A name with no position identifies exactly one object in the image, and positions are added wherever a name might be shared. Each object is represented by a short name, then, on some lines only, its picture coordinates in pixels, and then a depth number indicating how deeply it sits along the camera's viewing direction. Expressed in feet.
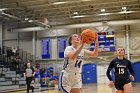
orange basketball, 15.26
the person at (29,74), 48.21
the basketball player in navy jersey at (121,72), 19.80
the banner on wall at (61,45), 99.35
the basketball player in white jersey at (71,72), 15.52
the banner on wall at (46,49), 101.09
